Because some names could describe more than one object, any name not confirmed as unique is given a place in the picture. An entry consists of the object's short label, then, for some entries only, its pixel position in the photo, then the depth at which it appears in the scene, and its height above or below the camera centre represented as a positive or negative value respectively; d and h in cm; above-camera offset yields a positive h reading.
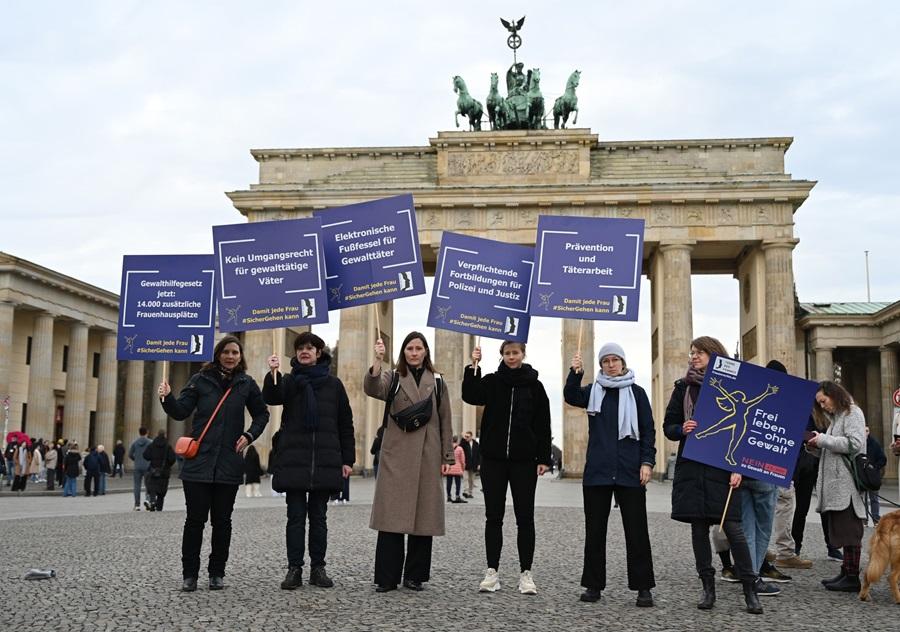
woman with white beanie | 802 -28
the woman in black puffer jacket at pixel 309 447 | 838 -17
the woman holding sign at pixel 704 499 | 782 -52
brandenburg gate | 4394 +1011
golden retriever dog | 835 -95
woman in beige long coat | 840 -38
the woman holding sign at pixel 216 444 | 826 -15
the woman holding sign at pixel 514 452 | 841 -18
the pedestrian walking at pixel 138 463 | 2144 -83
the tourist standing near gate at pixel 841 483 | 908 -43
